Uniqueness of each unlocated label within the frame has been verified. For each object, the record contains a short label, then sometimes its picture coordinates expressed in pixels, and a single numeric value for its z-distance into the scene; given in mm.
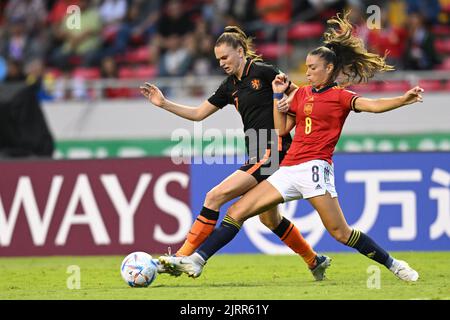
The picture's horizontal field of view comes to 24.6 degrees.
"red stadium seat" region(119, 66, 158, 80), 18784
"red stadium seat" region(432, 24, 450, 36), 18078
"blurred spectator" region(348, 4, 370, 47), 16953
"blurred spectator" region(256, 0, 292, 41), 18297
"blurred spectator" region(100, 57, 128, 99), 18203
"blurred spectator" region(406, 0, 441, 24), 18000
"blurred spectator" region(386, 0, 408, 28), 17750
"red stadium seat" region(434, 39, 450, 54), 17797
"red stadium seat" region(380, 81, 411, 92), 16859
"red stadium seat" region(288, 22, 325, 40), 18203
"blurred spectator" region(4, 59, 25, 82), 18453
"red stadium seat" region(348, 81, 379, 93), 16492
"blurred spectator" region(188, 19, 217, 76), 18125
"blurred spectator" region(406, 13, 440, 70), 17109
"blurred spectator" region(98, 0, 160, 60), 19609
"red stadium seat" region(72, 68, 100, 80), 19266
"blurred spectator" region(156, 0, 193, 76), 18297
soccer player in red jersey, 8773
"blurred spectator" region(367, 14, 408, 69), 17234
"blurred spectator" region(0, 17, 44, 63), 20000
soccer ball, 8672
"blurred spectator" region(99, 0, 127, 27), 20017
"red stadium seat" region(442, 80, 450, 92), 17000
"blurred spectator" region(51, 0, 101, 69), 19766
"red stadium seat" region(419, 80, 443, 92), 17062
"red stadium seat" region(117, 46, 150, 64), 19422
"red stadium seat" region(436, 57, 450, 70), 17281
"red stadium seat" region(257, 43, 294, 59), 17961
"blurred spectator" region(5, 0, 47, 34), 20938
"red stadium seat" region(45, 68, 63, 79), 19766
